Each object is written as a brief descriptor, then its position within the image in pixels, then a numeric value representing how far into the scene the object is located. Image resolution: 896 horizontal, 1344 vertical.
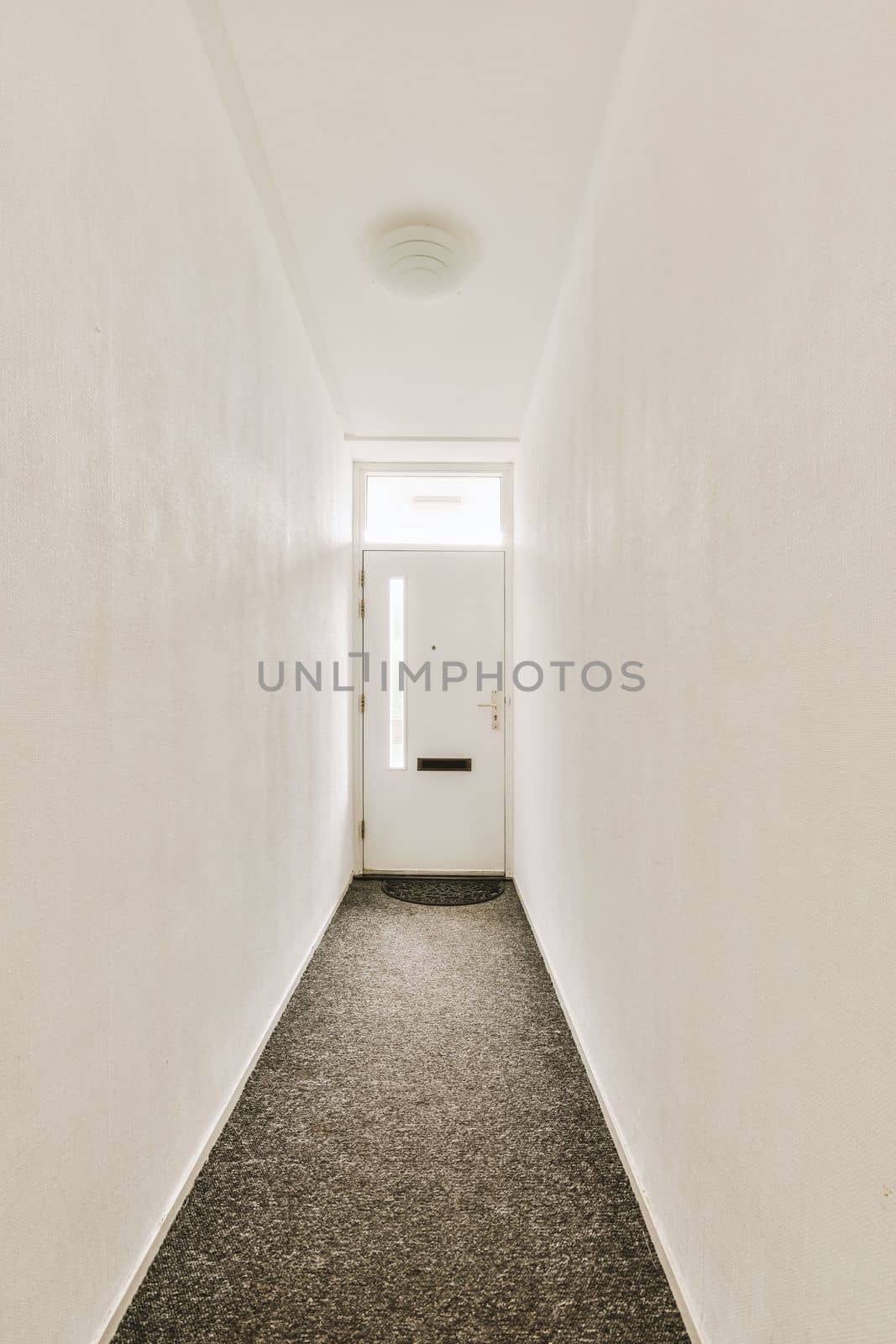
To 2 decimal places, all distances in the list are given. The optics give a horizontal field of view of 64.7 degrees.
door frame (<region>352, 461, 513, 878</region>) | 4.47
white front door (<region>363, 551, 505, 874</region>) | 4.48
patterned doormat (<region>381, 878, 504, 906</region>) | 4.00
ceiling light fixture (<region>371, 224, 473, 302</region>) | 2.37
